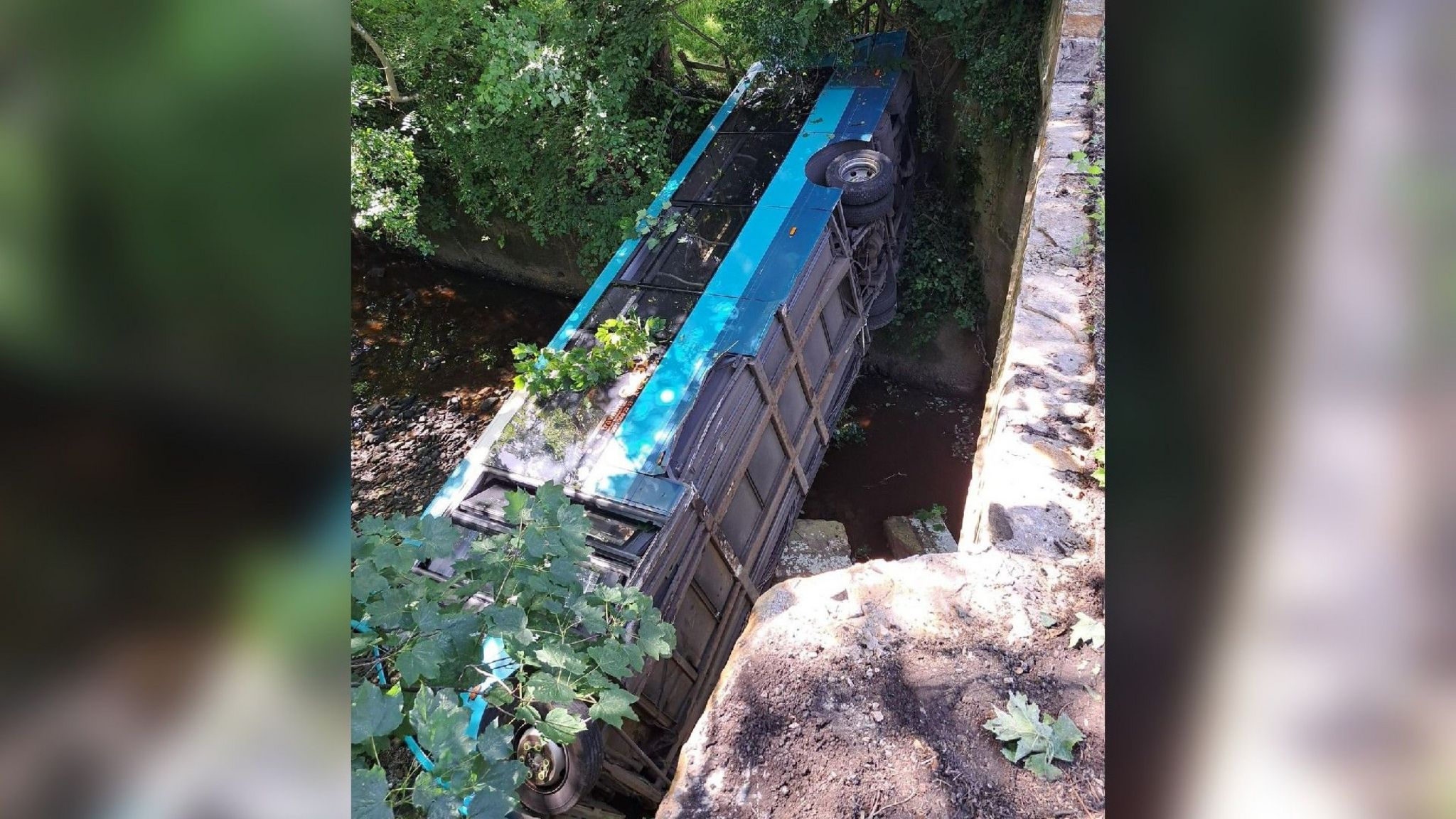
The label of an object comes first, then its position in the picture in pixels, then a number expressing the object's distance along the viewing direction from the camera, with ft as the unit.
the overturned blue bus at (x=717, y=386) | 14.80
